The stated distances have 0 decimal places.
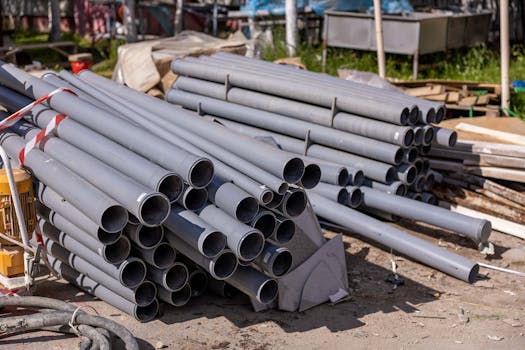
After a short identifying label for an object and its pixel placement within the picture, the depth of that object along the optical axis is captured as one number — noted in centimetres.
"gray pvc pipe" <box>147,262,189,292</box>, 627
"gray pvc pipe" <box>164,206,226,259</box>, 580
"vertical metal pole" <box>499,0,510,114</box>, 1083
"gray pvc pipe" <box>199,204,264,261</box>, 579
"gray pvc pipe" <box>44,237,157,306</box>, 636
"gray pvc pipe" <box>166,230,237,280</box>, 597
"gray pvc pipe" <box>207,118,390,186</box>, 850
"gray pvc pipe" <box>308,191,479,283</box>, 728
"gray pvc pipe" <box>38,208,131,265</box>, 611
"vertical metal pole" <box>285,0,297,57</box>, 1583
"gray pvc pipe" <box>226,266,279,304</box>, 620
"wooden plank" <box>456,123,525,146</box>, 929
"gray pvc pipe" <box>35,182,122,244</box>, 598
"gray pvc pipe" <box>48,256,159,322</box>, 643
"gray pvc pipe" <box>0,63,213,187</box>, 601
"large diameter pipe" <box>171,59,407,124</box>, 833
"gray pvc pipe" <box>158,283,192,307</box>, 648
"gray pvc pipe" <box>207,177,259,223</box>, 597
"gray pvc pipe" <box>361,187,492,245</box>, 774
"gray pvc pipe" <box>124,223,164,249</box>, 599
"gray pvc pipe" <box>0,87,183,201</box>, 590
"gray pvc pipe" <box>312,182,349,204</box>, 822
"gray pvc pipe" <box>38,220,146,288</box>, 620
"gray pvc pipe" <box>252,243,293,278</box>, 614
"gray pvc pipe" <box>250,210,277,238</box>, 612
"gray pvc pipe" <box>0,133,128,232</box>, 580
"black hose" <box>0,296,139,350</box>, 580
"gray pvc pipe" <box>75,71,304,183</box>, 641
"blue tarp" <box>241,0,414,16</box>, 1727
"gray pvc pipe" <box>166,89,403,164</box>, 846
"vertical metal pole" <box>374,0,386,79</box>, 1200
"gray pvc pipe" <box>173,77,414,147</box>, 834
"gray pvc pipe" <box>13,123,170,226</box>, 567
